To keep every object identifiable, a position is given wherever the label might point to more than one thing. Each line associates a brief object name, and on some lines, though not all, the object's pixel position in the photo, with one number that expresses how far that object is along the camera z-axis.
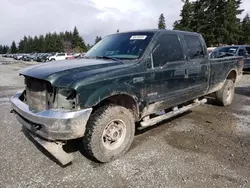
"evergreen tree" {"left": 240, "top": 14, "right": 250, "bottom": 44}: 49.88
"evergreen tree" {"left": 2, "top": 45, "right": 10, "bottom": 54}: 144.90
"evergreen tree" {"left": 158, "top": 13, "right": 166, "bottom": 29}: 74.45
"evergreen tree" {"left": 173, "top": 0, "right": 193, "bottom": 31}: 46.36
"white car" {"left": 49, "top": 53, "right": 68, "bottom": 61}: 37.03
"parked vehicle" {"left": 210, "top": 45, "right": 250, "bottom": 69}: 14.28
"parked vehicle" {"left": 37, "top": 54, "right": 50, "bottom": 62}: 42.04
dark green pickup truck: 2.89
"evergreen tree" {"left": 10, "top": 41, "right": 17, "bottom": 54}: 128.62
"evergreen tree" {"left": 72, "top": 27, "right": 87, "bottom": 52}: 86.76
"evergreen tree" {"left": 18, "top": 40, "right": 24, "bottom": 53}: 124.00
